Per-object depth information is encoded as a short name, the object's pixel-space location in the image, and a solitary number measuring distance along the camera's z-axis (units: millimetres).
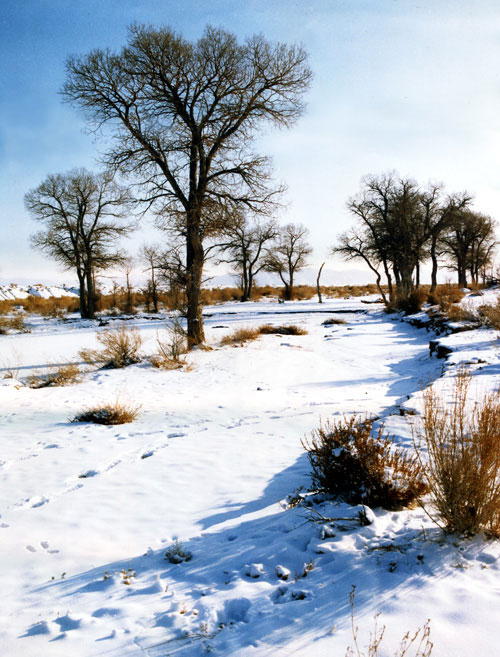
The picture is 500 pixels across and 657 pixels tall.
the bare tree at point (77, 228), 28750
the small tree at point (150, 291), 33469
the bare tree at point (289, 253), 44344
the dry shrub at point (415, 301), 22531
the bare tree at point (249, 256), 40969
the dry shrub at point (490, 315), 11469
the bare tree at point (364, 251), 32312
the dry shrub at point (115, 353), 12297
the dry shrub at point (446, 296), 18983
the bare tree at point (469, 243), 38469
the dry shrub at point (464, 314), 14244
